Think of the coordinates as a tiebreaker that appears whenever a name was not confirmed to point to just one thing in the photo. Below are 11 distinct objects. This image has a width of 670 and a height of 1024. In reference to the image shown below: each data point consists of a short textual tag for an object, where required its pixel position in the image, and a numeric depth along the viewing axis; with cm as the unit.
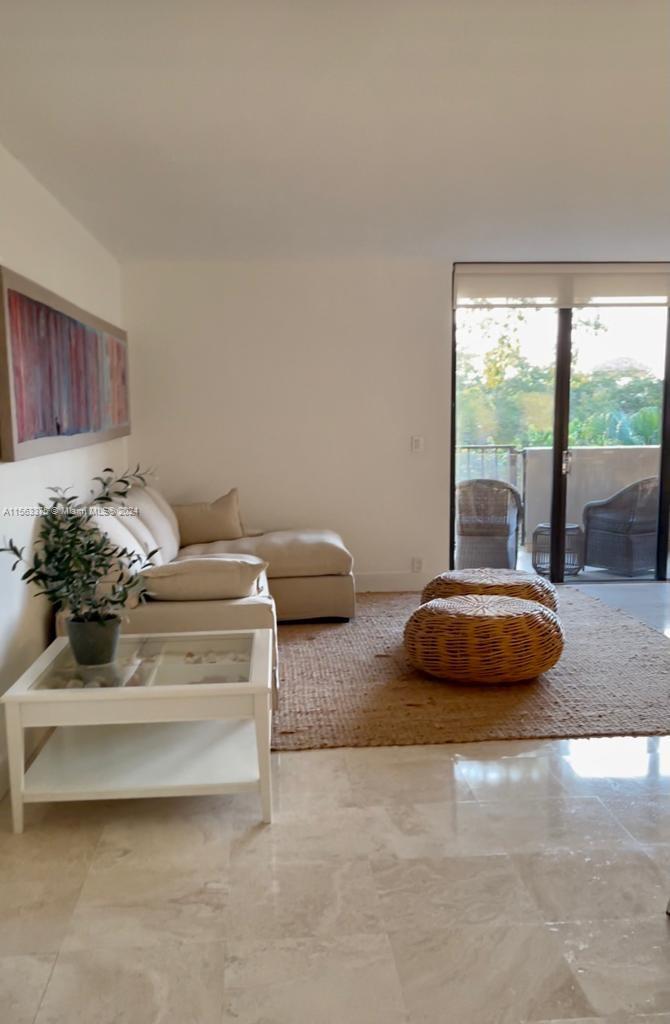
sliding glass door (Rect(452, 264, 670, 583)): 540
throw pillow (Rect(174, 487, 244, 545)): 493
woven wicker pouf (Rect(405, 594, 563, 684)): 341
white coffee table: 232
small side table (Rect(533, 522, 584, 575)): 573
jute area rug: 303
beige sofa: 414
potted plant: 256
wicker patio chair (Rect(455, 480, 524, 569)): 561
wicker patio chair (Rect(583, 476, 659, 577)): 572
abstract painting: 270
